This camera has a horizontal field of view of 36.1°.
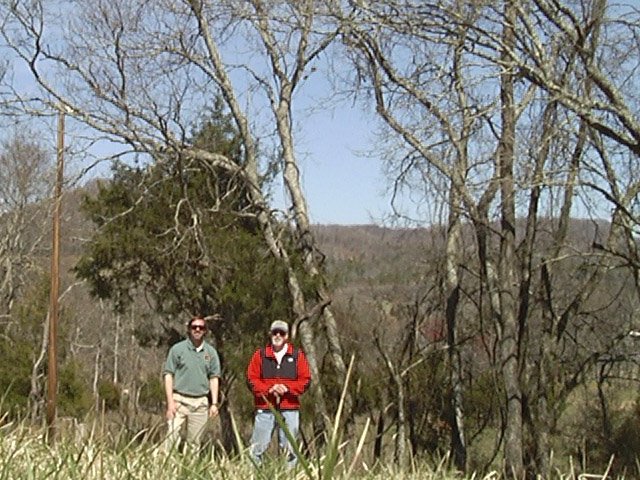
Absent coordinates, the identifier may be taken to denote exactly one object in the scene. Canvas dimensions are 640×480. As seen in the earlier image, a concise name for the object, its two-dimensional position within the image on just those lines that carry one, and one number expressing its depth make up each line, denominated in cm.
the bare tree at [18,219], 2817
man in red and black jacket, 820
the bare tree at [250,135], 1645
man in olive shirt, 866
